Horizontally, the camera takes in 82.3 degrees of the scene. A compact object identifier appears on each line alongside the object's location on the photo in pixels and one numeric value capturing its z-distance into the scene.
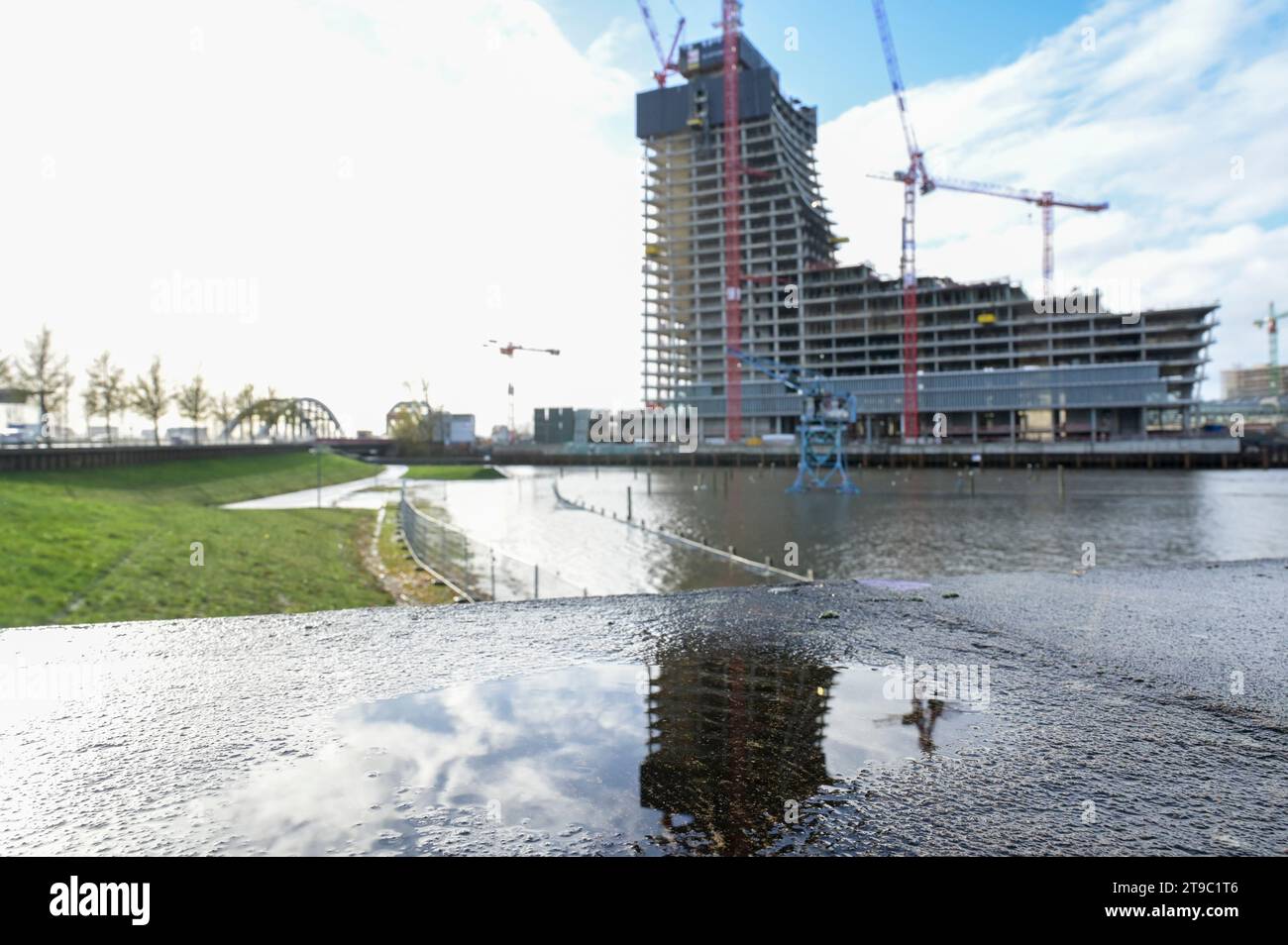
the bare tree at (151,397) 83.12
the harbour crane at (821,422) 79.00
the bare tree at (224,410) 131.93
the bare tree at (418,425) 161.75
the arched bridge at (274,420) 150.60
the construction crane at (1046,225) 178.50
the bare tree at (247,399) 152.12
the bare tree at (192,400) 97.25
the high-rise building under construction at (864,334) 138.12
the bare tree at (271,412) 159.15
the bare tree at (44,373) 64.62
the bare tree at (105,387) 78.25
